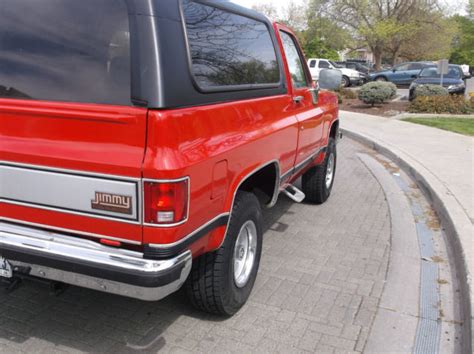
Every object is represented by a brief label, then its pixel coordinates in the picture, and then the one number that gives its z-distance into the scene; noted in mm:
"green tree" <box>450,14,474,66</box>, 62438
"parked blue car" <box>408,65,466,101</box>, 18461
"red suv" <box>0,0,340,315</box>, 2350
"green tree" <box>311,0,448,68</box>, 38250
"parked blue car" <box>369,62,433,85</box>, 28594
